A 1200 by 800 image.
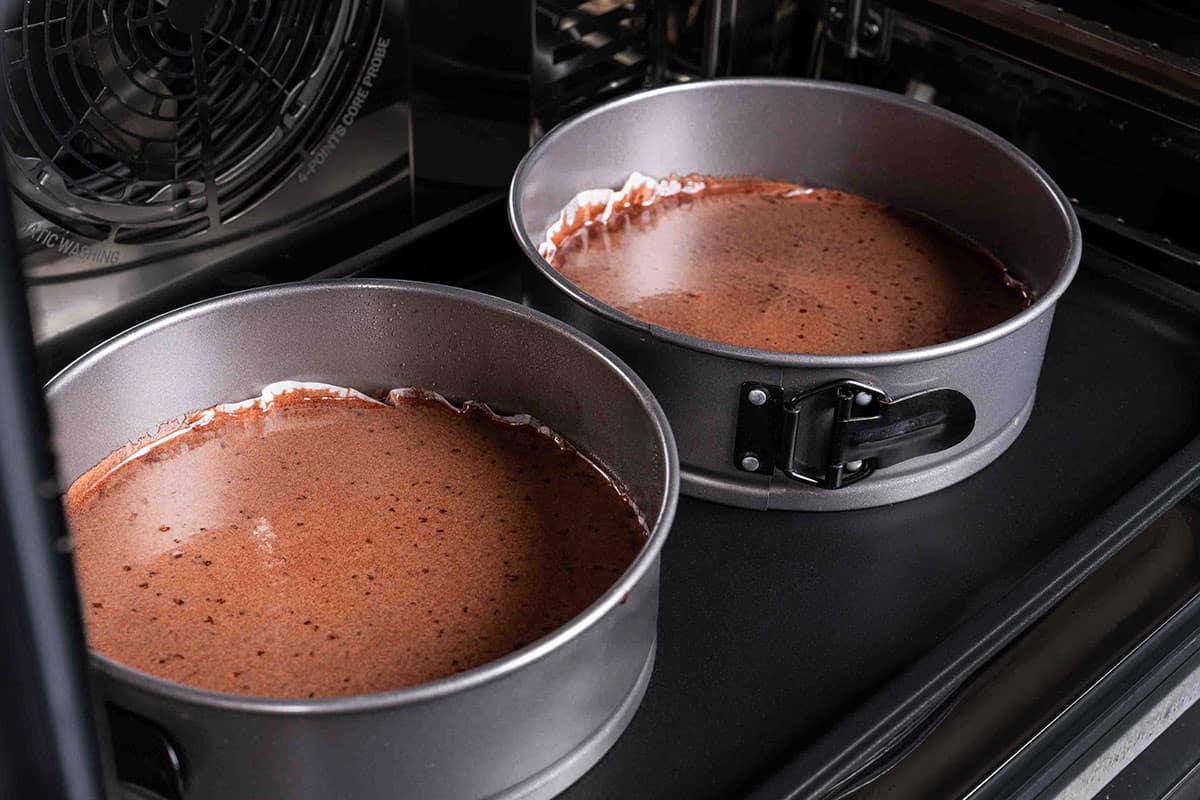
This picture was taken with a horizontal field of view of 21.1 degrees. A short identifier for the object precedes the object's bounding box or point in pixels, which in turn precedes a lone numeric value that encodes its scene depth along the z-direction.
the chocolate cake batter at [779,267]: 1.47
